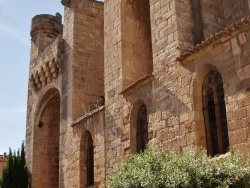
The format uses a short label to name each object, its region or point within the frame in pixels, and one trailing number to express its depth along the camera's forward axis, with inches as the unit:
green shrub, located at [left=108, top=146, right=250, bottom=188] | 272.7
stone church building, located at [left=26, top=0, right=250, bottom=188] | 343.3
